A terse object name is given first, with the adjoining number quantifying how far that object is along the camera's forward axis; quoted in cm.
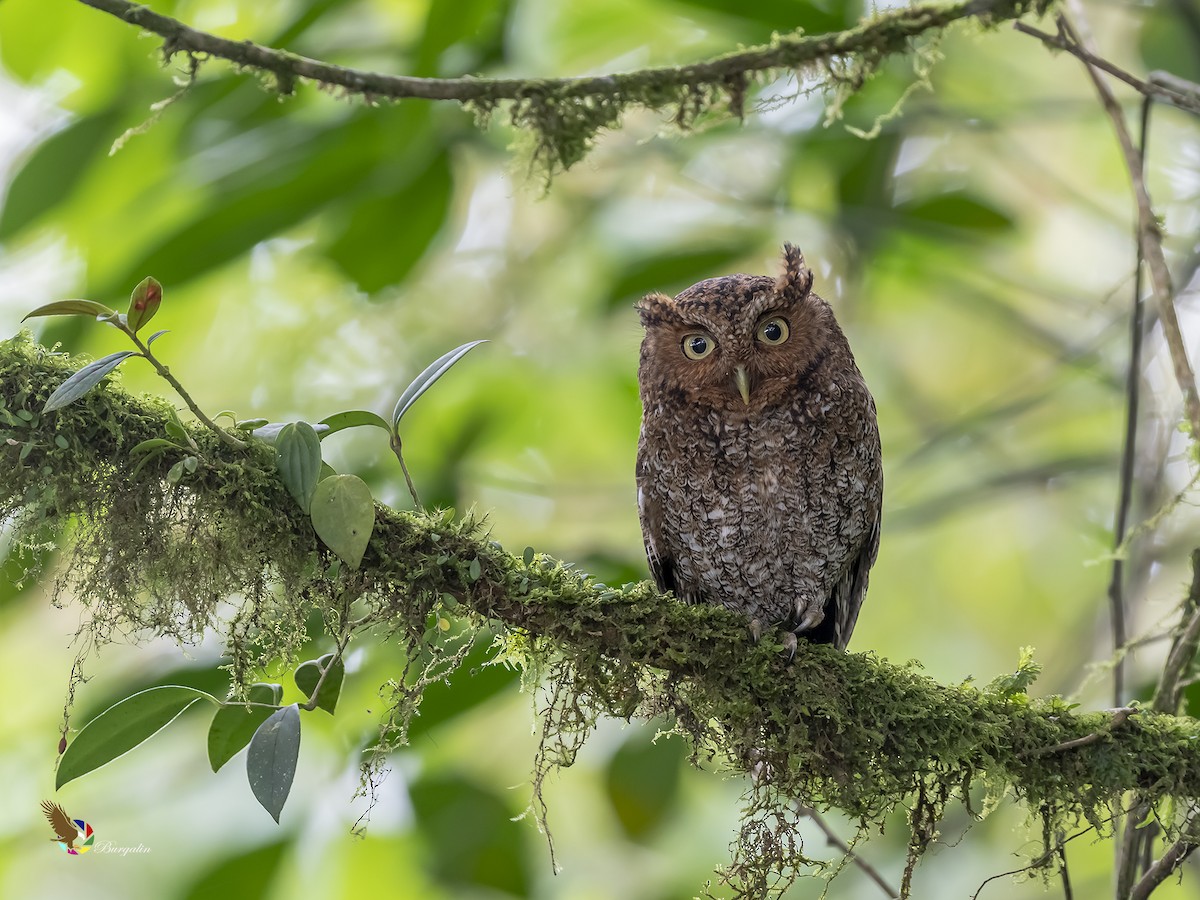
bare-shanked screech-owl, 871
